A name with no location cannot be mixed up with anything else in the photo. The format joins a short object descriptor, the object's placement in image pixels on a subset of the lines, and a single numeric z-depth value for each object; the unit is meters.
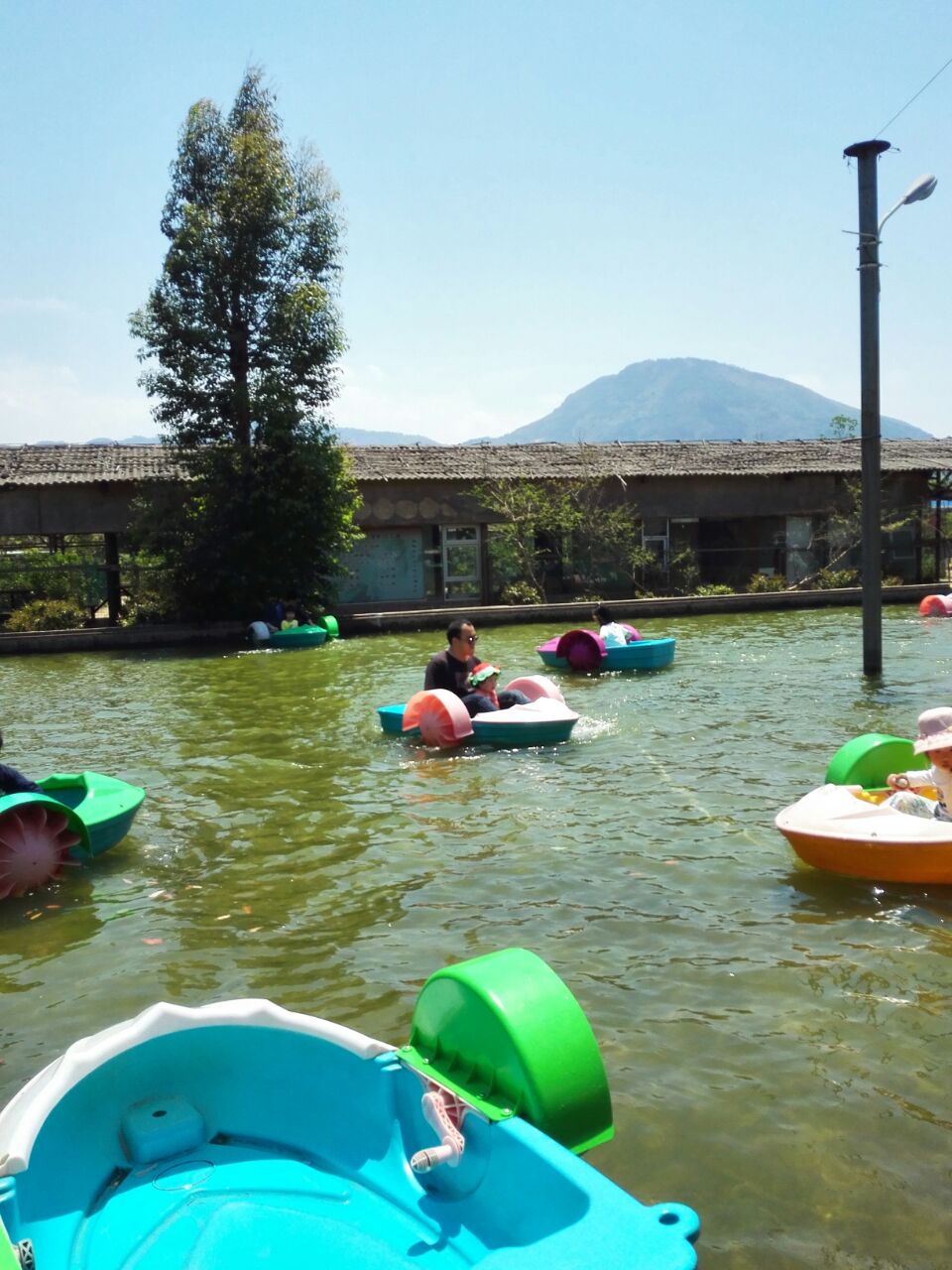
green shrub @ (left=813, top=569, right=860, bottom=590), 29.39
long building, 26.56
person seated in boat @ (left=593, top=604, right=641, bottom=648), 15.89
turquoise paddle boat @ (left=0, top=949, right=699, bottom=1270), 3.12
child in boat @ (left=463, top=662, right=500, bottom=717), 11.00
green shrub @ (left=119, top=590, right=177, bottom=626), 24.78
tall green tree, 24.47
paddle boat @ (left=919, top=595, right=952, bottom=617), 23.81
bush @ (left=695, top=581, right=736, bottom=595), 28.50
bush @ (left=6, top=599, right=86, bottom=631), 24.12
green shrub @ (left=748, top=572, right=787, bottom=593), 29.22
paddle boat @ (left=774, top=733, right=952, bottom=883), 6.07
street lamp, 13.55
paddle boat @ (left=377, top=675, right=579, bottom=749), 10.62
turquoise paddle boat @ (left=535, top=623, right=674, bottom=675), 15.58
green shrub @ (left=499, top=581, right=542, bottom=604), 28.44
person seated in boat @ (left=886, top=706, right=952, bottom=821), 6.27
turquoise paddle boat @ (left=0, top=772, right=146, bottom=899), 6.77
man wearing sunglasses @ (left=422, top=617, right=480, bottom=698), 11.21
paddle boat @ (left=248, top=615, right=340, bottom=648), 22.00
